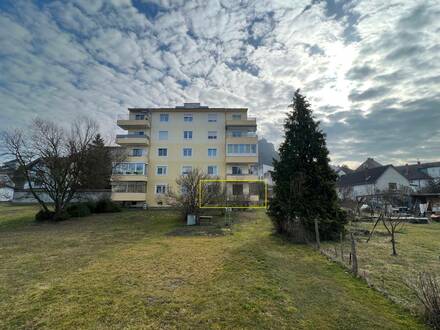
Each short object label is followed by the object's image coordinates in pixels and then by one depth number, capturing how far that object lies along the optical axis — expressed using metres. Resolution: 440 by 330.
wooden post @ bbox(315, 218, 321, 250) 9.66
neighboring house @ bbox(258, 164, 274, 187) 51.55
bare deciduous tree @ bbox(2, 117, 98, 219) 17.97
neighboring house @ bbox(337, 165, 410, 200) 40.62
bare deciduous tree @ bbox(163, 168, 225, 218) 17.77
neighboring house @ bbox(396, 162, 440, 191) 49.06
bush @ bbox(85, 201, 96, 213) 23.41
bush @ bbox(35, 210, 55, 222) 18.64
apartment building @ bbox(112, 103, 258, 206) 30.67
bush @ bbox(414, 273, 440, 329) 3.84
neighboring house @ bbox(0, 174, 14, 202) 34.97
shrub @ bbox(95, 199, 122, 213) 24.09
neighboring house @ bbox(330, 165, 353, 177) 69.35
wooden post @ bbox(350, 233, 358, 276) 6.41
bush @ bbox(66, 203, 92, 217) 20.97
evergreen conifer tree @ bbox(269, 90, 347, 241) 11.77
